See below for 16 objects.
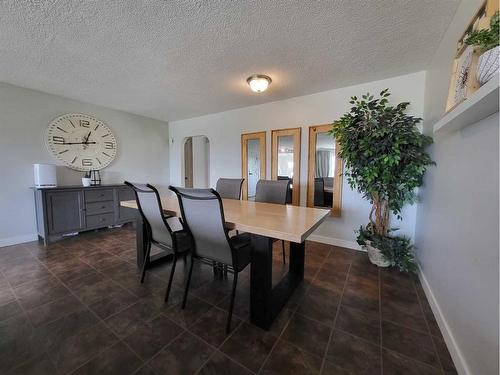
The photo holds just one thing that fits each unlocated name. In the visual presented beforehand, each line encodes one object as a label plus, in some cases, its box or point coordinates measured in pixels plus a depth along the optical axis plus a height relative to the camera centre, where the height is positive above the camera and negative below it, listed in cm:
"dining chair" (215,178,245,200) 276 -18
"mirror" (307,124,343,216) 303 +7
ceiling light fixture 253 +118
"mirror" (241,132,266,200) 369 +28
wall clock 333 +58
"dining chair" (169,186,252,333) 136 -40
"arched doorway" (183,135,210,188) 570 +37
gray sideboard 298 -56
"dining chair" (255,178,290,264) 241 -20
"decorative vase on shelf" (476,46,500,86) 83 +48
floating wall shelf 80 +33
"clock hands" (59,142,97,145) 343 +55
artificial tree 202 +15
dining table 127 -35
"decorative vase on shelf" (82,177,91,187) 345 -11
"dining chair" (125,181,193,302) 174 -48
